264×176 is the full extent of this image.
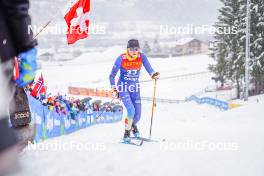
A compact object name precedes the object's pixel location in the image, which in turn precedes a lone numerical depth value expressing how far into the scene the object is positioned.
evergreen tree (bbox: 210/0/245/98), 33.97
